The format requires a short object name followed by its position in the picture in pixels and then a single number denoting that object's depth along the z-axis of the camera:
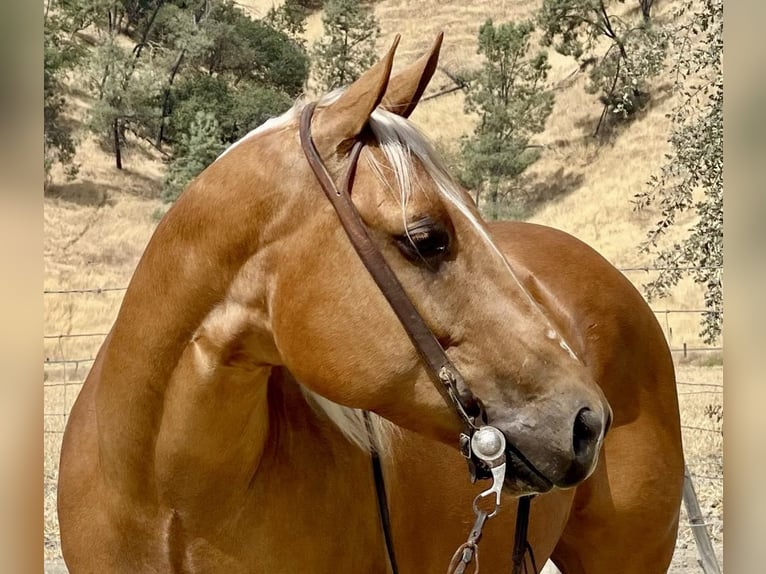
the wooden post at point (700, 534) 4.25
